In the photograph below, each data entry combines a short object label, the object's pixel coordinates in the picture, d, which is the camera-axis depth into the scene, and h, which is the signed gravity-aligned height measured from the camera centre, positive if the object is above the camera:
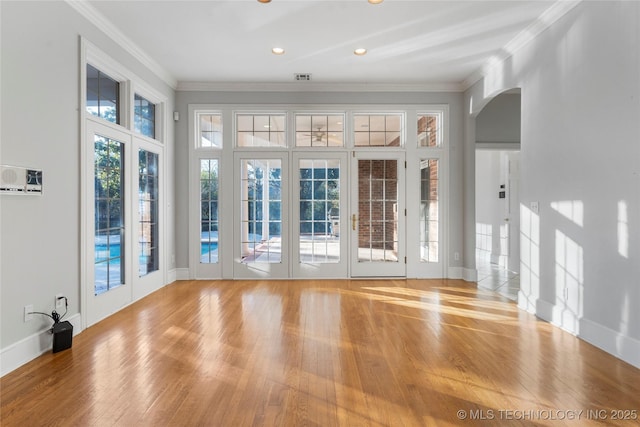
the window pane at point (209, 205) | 5.51 +0.14
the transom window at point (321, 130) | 5.55 +1.34
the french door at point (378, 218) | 5.54 -0.07
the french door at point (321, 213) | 5.51 +0.01
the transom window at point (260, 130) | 5.54 +1.33
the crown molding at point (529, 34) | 3.25 +1.95
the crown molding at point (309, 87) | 5.41 +1.98
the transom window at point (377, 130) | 5.58 +1.35
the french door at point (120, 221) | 3.44 -0.08
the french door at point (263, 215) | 5.48 -0.02
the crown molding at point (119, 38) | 3.25 +1.95
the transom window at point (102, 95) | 3.58 +1.29
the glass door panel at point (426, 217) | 5.52 -0.05
